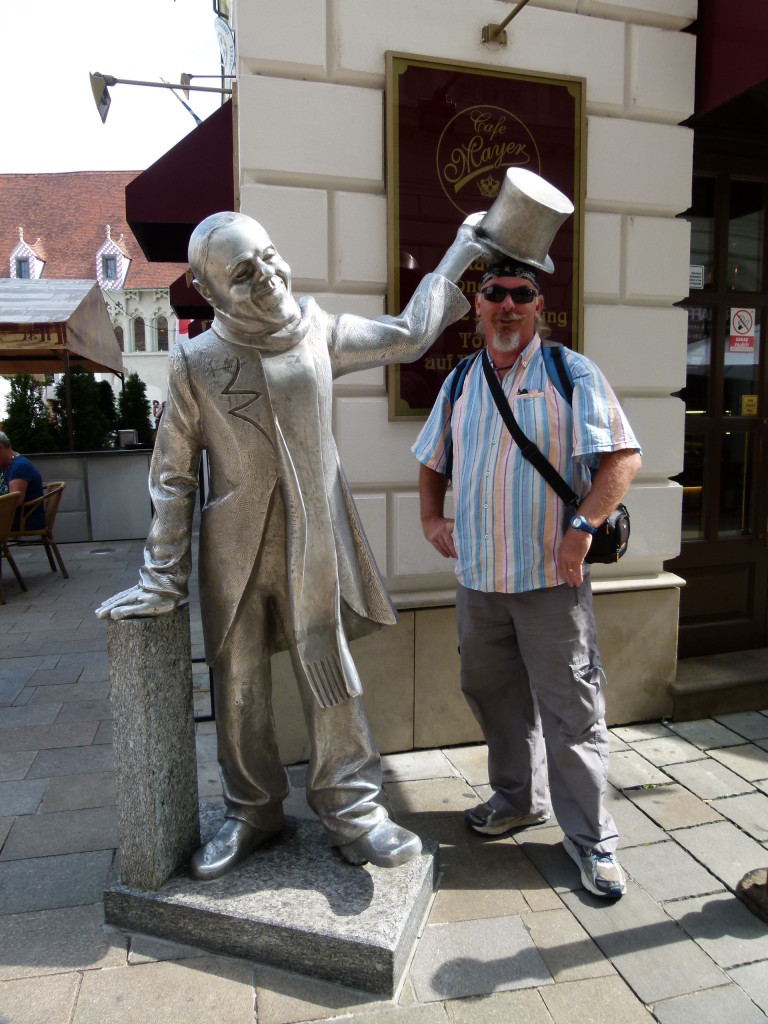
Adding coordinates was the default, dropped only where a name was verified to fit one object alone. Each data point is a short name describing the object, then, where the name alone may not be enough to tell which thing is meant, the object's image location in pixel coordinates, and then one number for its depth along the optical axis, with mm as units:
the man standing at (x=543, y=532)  2285
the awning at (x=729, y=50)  3246
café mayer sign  3262
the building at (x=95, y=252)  38500
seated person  7344
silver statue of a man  2061
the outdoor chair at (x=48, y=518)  7301
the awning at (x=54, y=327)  8461
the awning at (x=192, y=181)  4066
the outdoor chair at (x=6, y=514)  6551
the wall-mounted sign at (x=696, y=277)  4113
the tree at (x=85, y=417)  11453
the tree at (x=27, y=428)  10719
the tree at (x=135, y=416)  13805
